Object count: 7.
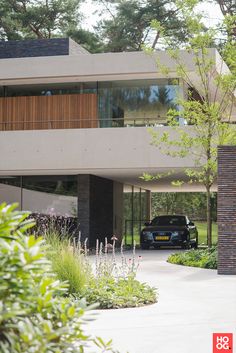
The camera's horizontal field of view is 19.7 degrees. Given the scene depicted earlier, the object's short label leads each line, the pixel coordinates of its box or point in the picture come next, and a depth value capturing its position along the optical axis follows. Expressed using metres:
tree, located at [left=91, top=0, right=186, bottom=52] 33.56
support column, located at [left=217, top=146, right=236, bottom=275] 13.30
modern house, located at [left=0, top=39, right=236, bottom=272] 20.25
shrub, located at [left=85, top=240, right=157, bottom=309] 8.59
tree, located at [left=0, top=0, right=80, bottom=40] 34.88
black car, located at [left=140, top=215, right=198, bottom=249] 22.23
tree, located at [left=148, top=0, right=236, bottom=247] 16.58
